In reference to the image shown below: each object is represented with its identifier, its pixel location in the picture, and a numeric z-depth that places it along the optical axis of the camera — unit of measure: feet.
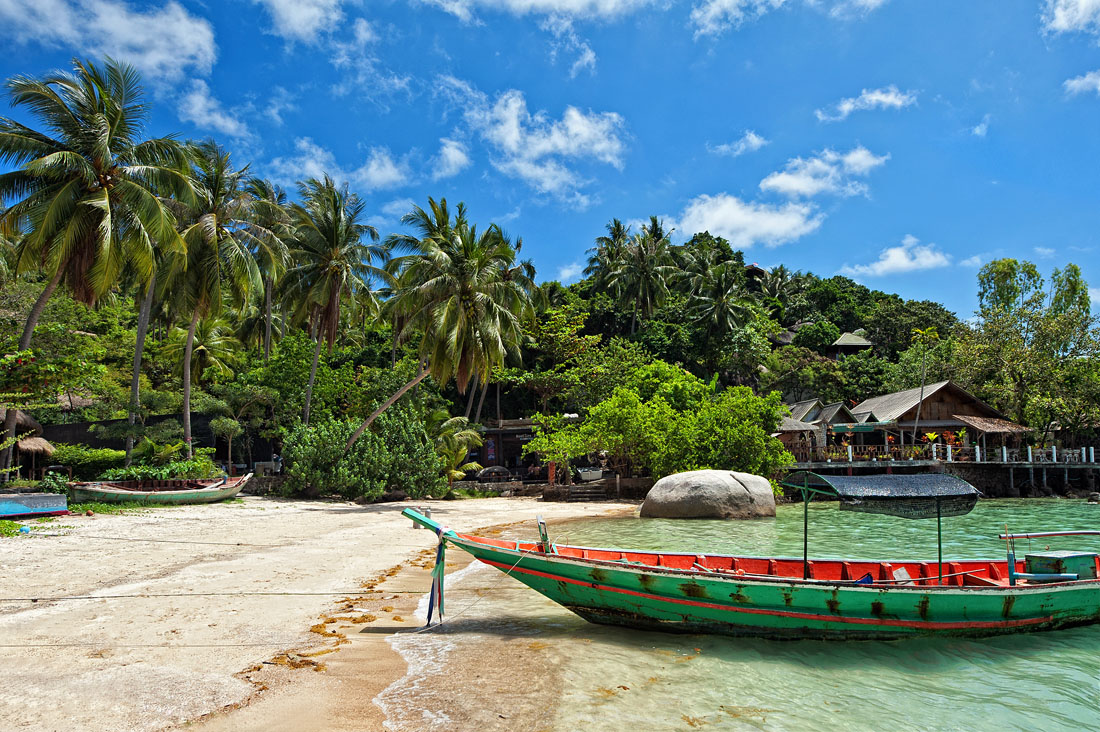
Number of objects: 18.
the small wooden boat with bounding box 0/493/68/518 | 50.24
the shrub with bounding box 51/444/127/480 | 82.89
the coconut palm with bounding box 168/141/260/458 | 80.79
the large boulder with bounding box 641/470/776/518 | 68.18
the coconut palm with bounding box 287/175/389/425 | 93.25
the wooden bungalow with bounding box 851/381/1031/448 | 115.24
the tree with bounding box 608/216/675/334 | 172.76
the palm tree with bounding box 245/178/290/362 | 89.76
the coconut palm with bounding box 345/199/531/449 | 84.99
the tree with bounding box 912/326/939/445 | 150.86
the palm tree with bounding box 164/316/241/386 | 113.50
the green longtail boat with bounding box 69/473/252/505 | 65.00
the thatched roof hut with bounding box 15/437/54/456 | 87.23
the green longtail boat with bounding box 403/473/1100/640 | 26.86
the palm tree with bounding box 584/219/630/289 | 182.70
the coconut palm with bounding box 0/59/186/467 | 62.23
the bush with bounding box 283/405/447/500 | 81.15
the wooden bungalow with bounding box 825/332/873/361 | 173.88
